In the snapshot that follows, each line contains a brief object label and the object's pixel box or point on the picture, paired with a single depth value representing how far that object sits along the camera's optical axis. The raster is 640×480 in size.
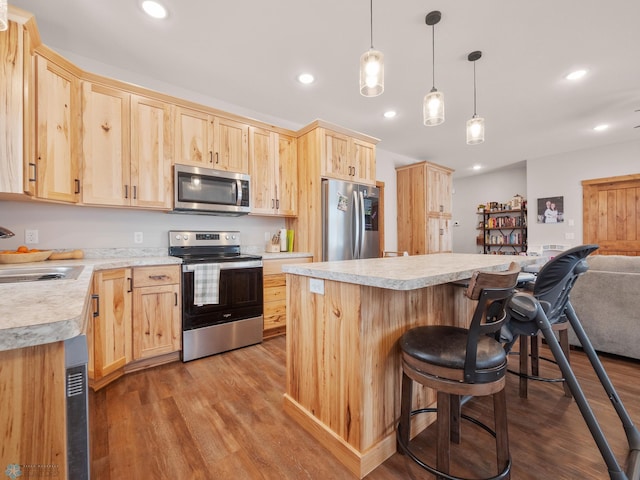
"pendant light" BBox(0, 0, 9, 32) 1.08
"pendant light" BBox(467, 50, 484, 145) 2.48
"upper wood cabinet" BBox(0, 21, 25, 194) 1.78
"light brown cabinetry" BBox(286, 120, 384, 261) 3.37
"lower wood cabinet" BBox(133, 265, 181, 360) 2.30
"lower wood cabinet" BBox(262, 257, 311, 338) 3.02
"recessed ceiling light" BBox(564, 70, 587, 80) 2.88
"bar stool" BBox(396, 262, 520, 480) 1.00
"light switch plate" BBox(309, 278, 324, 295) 1.46
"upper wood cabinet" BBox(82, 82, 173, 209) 2.35
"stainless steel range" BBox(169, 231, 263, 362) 2.52
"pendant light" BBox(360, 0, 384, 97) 1.71
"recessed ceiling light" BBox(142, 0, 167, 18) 1.99
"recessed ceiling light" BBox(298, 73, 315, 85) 2.90
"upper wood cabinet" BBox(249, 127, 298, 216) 3.27
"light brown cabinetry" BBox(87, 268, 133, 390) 1.97
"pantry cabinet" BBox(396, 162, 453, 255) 5.18
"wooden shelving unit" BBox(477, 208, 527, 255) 6.73
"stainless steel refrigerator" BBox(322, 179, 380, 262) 3.36
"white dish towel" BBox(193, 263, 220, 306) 2.53
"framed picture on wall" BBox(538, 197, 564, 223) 5.60
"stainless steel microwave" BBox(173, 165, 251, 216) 2.75
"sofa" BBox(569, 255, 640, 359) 2.33
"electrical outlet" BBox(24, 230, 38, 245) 2.31
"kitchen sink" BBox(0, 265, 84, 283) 1.53
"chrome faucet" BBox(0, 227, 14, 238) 1.48
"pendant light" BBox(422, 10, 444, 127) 2.11
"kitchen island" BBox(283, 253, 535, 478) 1.28
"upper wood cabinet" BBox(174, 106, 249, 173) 2.79
